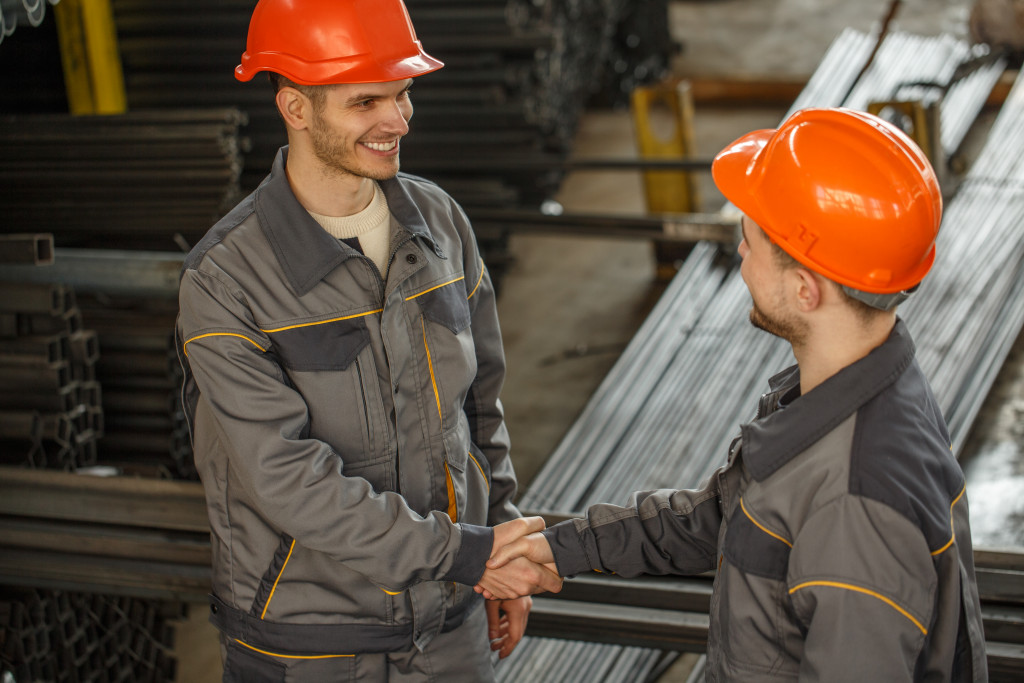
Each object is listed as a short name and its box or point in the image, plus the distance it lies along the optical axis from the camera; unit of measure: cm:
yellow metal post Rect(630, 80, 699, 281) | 638
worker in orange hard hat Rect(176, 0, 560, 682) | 187
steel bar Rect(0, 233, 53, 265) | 321
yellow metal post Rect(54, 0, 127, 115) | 573
